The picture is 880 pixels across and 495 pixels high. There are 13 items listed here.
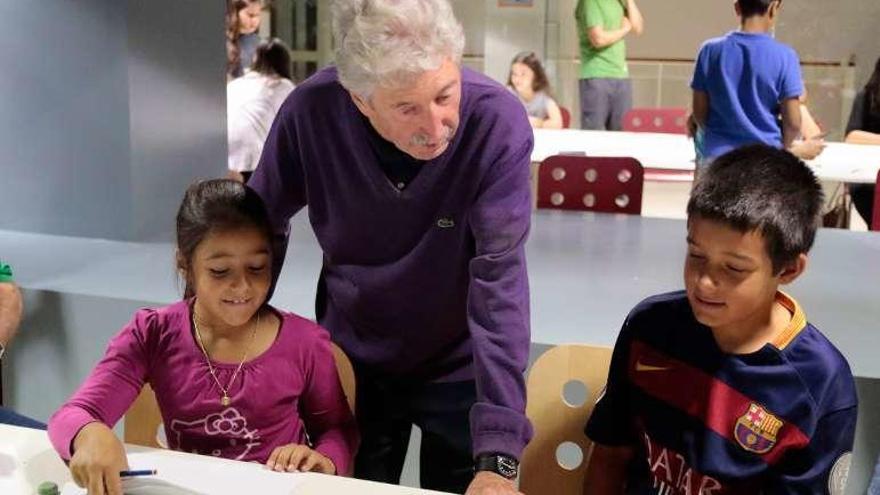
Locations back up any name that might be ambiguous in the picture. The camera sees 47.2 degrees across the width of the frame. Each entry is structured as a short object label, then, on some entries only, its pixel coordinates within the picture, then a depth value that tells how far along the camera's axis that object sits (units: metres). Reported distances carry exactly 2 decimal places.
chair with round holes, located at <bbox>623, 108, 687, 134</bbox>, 5.98
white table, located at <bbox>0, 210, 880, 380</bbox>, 2.33
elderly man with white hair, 1.30
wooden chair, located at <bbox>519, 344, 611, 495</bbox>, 1.59
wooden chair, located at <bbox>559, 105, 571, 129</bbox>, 6.09
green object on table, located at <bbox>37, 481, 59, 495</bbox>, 1.23
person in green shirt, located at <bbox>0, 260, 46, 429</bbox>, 2.25
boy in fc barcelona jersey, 1.33
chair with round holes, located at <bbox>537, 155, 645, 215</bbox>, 3.52
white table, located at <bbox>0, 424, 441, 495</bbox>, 1.29
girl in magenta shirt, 1.51
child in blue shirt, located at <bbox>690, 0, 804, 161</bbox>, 3.76
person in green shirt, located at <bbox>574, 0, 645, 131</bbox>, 5.71
